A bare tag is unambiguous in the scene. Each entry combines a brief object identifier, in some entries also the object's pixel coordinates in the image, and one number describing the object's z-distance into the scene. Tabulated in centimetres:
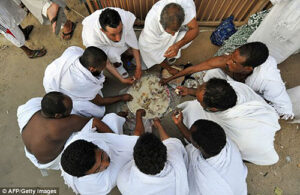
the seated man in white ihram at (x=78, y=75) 215
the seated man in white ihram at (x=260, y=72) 205
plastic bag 298
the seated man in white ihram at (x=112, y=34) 221
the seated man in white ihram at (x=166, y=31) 223
